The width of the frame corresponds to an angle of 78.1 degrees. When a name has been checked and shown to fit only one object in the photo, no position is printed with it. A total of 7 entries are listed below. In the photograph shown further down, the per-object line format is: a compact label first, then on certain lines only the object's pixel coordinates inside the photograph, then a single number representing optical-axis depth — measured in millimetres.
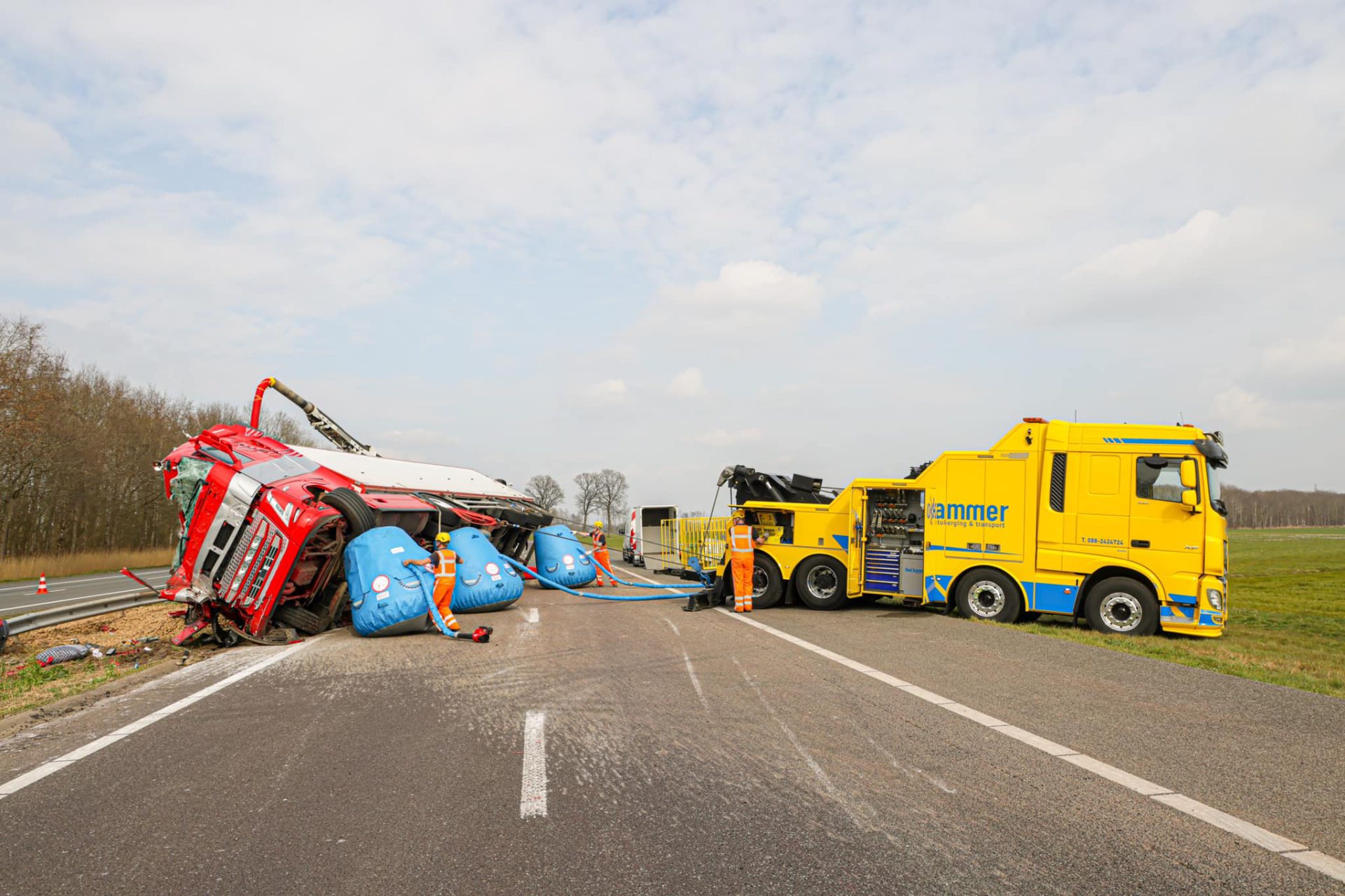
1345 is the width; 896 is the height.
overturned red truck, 11789
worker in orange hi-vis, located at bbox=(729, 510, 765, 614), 15625
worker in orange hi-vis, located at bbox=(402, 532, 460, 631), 12344
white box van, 32062
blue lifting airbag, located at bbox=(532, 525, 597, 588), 21312
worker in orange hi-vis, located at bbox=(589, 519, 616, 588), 24756
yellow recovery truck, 12203
